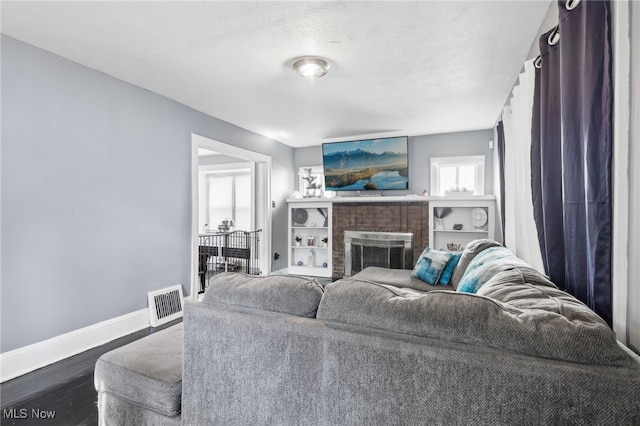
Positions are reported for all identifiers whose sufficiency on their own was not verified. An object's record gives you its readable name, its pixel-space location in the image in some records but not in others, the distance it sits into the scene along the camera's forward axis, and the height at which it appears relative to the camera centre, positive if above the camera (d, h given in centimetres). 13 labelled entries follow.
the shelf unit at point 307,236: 595 -44
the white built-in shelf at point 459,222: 471 -15
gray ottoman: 131 -72
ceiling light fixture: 262 +124
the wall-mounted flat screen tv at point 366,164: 527 +83
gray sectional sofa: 79 -44
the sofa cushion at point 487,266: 197 -37
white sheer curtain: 221 +38
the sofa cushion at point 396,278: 313 -70
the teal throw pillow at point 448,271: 321 -59
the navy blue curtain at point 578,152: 115 +26
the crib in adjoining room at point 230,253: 560 -73
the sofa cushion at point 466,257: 301 -42
